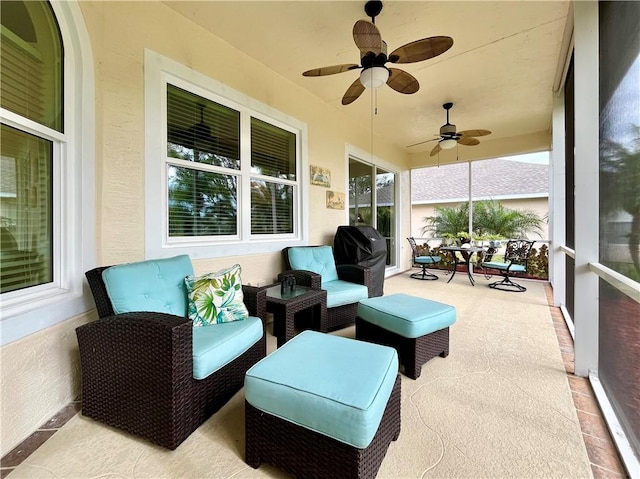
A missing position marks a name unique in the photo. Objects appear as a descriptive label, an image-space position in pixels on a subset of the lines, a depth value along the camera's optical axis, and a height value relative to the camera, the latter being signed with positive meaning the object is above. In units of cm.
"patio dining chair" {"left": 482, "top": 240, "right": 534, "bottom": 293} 468 -49
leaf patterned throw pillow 185 -43
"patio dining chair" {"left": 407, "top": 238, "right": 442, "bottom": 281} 558 -50
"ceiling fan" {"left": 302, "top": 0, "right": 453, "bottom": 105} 196 +145
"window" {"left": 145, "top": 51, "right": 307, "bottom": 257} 230 +71
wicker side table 226 -61
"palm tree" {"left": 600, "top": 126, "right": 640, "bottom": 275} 134 +30
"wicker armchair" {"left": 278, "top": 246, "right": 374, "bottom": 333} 280 -49
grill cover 353 -17
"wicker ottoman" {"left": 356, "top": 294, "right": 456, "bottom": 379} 196 -68
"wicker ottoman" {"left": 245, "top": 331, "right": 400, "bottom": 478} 104 -71
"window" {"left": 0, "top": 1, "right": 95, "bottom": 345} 141 +43
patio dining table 498 -32
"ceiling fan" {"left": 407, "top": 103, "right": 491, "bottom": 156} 396 +152
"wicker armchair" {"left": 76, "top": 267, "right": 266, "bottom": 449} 133 -72
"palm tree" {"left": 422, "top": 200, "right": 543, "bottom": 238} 620 +39
